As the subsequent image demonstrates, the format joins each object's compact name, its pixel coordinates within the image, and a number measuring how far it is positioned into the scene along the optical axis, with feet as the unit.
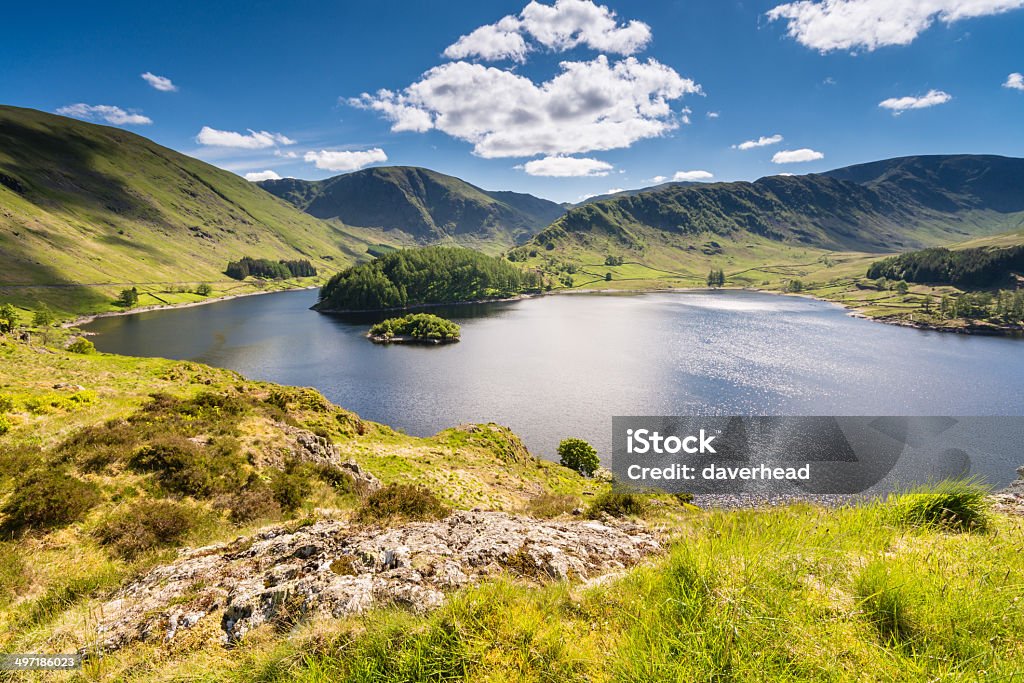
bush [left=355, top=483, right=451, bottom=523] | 39.40
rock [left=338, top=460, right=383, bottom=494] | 67.05
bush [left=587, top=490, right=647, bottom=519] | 43.34
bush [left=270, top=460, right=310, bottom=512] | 54.65
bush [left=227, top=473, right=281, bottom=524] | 49.79
